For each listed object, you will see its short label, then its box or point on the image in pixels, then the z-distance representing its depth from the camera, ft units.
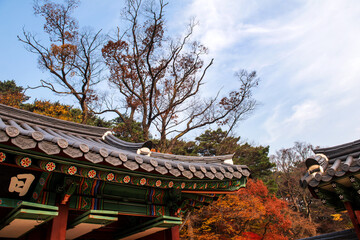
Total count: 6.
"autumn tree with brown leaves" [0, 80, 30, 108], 59.21
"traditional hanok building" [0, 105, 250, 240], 9.68
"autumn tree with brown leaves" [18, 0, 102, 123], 58.08
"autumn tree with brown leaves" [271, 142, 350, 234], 83.25
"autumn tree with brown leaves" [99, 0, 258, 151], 55.36
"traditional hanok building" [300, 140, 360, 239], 15.01
